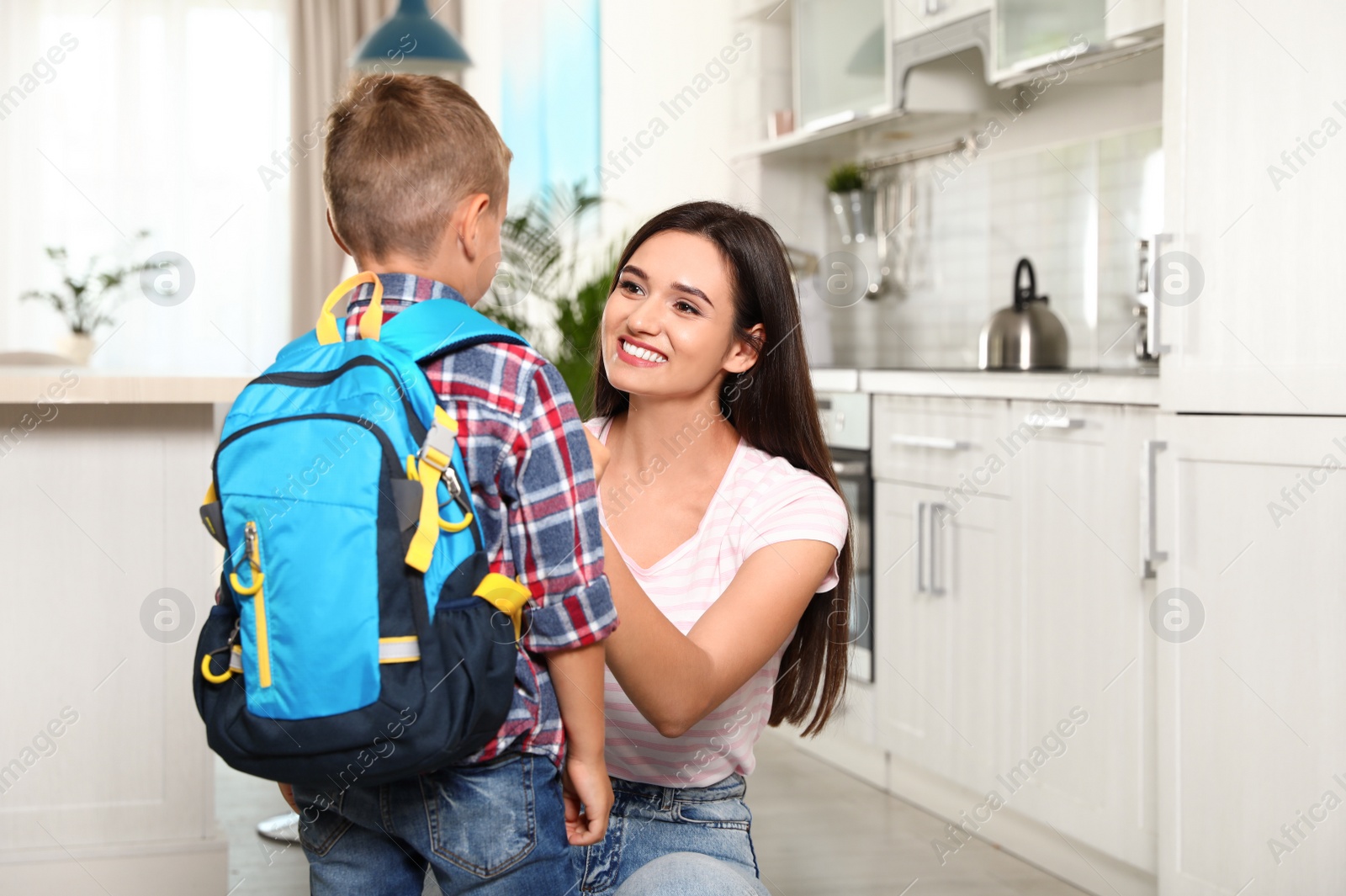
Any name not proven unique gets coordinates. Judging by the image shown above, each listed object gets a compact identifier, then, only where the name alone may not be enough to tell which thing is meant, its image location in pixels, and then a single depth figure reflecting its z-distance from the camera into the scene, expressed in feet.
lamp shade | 13.14
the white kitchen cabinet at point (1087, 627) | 7.97
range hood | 9.38
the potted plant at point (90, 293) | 18.20
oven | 10.89
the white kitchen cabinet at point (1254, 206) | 6.73
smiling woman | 4.34
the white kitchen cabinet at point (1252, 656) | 6.63
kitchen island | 7.36
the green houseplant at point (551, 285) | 12.71
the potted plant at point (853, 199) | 13.76
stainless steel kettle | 10.48
